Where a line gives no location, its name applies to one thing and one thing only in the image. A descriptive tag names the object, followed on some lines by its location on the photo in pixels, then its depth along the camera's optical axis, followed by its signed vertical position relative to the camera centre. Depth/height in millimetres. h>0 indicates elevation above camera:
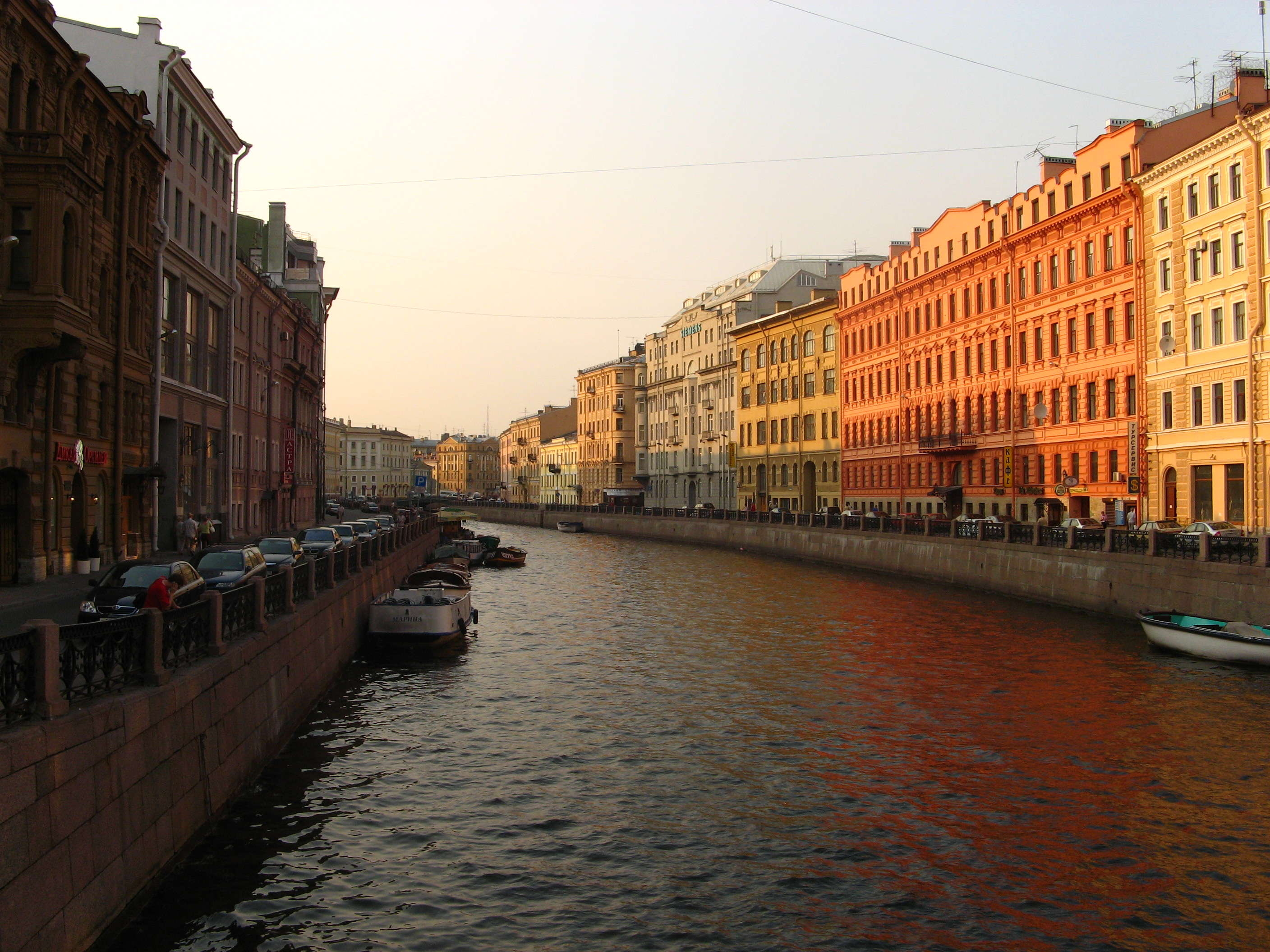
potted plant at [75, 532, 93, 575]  29062 -1595
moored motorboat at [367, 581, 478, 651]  28234 -3222
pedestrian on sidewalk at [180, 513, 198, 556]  36188 -1256
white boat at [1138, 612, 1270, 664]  24328 -3374
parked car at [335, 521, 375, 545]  44094 -1555
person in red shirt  15617 -1398
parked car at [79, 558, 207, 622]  18062 -1542
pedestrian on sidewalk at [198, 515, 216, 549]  37125 -1181
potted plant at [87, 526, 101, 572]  29406 -1421
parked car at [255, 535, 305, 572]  30062 -1512
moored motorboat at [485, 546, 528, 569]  62625 -3563
